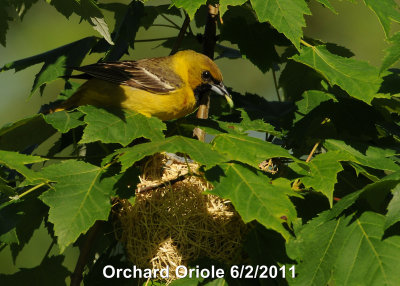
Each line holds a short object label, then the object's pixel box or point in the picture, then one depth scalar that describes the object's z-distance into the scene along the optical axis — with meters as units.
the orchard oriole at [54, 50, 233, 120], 7.39
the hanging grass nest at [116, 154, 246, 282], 6.38
